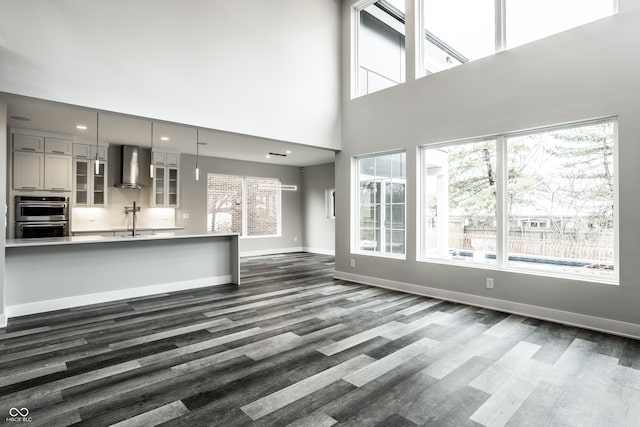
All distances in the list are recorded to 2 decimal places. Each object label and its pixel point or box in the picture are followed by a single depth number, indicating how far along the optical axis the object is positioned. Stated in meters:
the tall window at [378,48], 5.64
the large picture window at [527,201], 3.53
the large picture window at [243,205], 8.61
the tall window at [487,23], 3.66
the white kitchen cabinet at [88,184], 6.40
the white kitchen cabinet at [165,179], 7.35
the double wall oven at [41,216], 5.62
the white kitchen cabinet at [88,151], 6.36
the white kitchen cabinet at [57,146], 5.88
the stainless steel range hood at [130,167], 6.88
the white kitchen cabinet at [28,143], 5.59
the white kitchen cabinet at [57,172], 5.90
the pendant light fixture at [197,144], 5.85
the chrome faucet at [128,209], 7.20
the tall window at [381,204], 5.33
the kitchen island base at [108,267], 3.94
